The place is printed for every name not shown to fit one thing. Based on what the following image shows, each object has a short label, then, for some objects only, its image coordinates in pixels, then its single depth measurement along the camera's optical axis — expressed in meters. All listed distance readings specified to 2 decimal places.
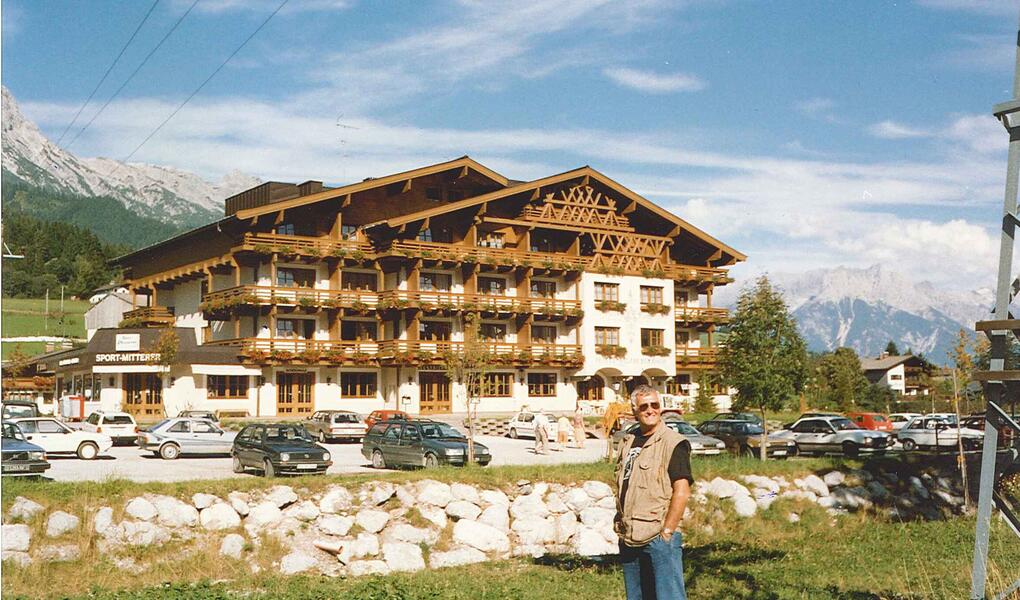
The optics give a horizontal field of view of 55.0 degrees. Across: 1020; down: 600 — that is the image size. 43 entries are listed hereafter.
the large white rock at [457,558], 21.02
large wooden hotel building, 53.38
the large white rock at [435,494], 22.80
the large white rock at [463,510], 22.73
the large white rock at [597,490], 25.06
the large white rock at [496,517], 23.11
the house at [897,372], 122.38
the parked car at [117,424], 38.26
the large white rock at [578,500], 24.66
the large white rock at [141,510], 19.45
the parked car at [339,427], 43.84
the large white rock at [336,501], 21.69
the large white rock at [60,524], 18.31
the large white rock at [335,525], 21.11
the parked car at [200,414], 43.00
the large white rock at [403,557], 20.38
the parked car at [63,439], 32.96
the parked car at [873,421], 47.84
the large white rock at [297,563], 19.53
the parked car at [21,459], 23.88
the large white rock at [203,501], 20.42
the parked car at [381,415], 46.82
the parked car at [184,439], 34.06
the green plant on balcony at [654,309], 65.94
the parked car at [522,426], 48.06
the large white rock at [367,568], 19.67
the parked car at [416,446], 29.36
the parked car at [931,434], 36.83
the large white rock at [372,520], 21.47
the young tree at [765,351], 34.94
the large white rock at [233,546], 19.50
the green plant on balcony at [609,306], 63.94
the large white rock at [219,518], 20.14
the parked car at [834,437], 35.38
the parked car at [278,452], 26.66
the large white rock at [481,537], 22.12
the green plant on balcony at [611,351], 63.72
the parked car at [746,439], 36.22
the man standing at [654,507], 8.54
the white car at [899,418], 53.09
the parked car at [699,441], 35.62
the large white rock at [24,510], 18.28
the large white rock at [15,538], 17.66
